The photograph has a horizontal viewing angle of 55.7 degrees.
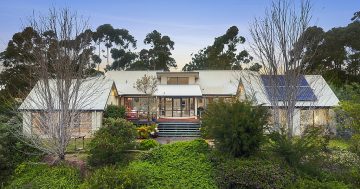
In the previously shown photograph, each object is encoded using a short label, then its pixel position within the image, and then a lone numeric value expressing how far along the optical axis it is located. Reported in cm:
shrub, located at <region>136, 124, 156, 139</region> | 2478
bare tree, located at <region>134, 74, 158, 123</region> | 3259
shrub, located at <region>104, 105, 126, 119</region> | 2723
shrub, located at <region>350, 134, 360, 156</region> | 1396
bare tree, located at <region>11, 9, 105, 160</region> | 1566
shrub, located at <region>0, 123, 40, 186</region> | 1588
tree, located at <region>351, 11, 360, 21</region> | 4669
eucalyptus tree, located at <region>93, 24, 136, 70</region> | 6462
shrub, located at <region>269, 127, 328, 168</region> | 1402
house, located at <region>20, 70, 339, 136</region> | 2655
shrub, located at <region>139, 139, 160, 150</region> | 1795
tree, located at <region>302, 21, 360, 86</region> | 4119
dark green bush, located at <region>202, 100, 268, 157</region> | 1417
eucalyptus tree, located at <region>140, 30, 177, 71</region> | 6438
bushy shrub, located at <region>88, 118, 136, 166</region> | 1516
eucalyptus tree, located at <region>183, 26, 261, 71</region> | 5869
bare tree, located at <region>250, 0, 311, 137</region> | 1578
